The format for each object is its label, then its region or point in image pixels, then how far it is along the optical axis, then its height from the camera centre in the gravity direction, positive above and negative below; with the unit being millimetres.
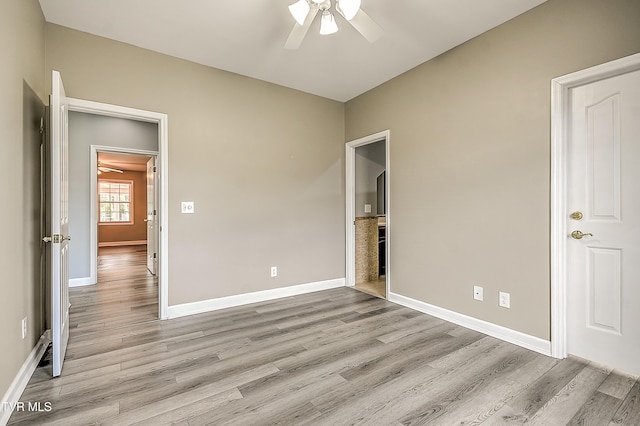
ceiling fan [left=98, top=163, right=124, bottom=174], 8541 +1291
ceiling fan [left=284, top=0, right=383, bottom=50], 1877 +1312
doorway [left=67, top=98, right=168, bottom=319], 2705 +612
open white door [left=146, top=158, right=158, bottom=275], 4912 -84
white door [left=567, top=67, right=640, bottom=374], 1954 -69
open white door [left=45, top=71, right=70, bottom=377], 1943 -84
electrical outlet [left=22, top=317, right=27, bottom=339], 1903 -731
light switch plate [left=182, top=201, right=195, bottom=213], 3156 +64
